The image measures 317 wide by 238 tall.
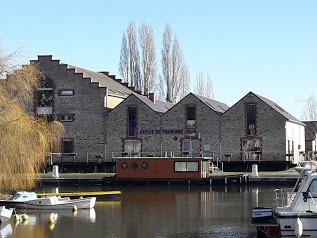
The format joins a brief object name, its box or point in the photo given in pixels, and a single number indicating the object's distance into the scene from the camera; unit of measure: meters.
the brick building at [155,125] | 68.44
